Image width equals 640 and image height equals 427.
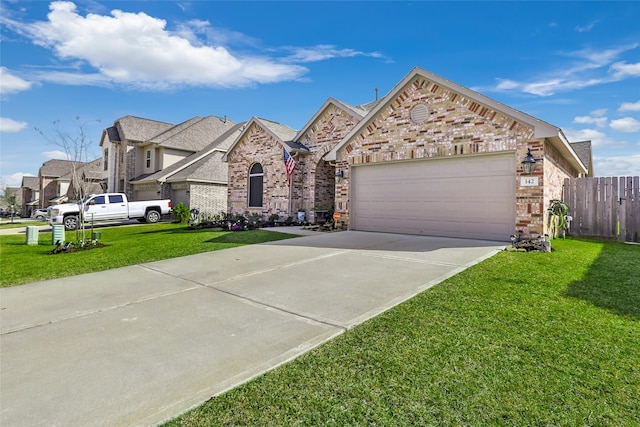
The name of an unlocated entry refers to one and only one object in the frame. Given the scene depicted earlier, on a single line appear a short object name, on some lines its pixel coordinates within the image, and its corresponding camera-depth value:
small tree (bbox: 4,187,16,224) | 48.68
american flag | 14.23
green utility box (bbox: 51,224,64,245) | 11.29
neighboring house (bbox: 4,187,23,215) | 48.67
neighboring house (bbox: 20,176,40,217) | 46.69
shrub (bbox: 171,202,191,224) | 18.14
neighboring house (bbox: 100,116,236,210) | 21.97
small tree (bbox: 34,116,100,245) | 14.11
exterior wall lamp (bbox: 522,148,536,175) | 8.23
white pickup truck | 17.16
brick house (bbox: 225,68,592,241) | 8.50
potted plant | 9.46
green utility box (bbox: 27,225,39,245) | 11.59
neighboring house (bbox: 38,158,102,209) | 38.81
